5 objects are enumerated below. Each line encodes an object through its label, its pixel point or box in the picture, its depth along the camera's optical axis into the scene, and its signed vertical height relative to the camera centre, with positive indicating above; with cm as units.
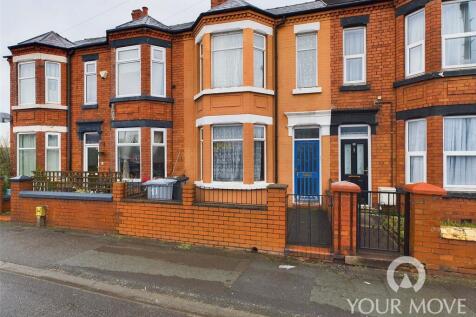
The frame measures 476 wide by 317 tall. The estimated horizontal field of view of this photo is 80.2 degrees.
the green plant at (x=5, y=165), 1112 -33
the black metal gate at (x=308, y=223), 587 -166
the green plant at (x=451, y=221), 558 -135
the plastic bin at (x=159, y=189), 729 -84
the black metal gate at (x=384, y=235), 506 -164
